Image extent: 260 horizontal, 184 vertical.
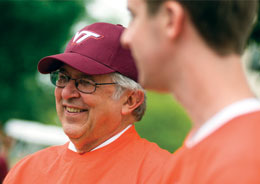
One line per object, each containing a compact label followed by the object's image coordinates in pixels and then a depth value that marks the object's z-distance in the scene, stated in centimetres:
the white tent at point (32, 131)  3387
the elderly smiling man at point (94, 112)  522
